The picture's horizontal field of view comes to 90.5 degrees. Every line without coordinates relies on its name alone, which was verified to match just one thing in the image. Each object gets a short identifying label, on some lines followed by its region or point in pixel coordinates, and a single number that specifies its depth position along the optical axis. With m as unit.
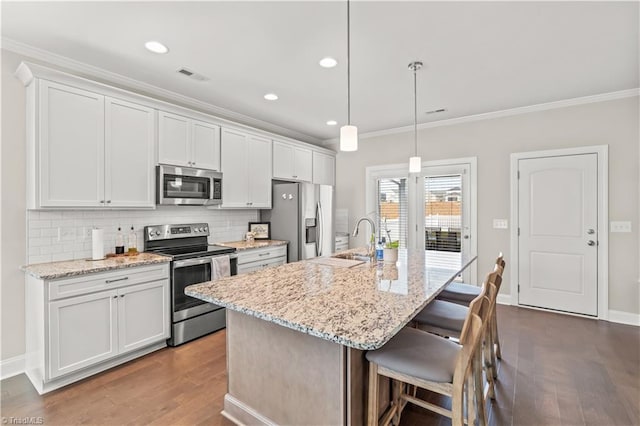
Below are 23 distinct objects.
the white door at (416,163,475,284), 4.66
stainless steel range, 3.10
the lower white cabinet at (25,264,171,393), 2.32
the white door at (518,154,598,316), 3.85
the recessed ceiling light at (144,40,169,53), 2.55
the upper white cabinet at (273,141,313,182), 4.72
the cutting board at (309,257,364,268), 2.55
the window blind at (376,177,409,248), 5.20
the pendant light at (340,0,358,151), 2.34
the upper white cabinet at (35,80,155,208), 2.52
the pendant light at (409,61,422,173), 2.95
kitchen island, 1.35
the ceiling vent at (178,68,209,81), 3.05
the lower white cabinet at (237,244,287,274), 3.86
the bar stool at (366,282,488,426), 1.42
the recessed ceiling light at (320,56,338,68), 2.82
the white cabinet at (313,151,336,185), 5.50
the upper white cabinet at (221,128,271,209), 4.00
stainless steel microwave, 3.27
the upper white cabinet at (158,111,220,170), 3.32
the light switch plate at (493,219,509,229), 4.36
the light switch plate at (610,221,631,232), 3.66
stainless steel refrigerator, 4.43
